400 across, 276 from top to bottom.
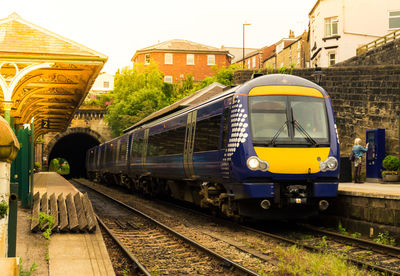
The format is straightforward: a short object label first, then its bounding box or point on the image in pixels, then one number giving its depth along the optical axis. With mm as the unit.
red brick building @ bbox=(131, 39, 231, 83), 74438
